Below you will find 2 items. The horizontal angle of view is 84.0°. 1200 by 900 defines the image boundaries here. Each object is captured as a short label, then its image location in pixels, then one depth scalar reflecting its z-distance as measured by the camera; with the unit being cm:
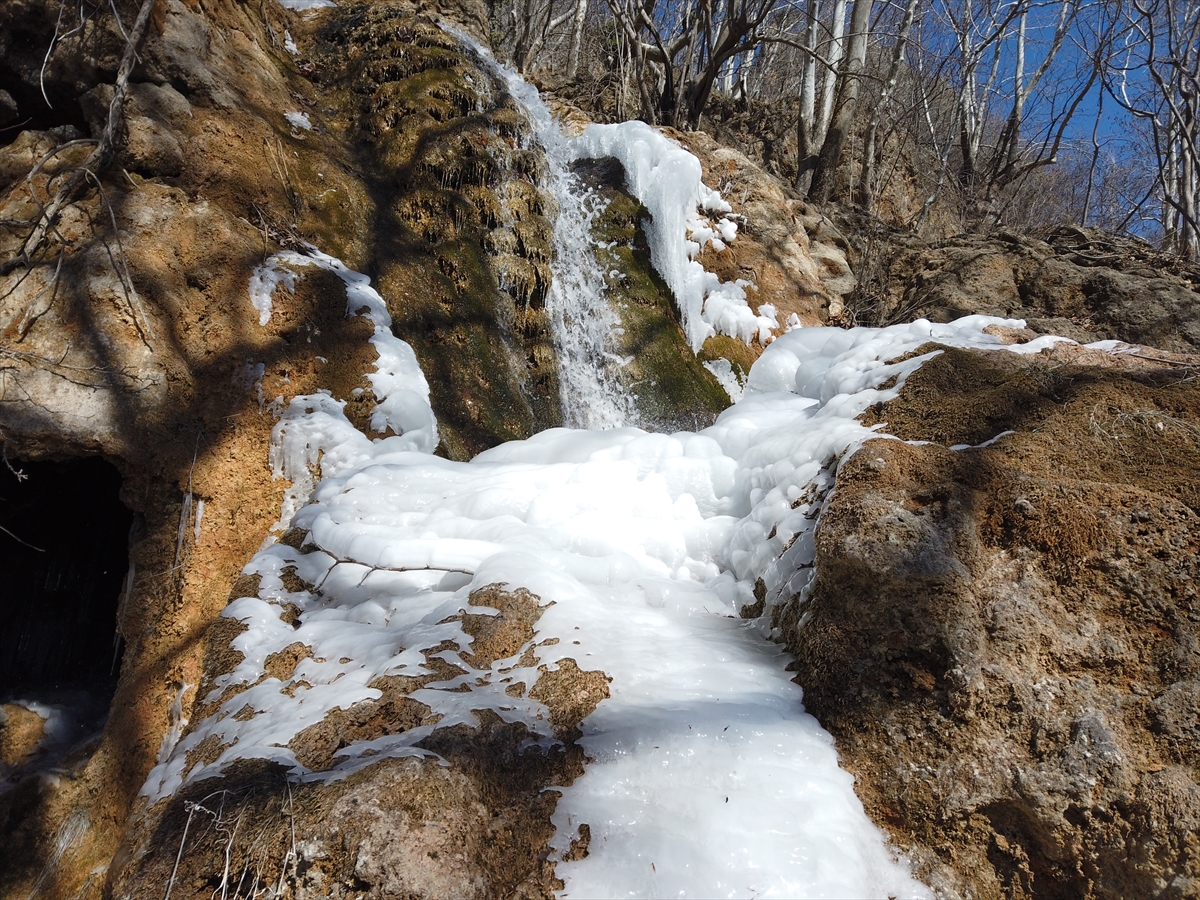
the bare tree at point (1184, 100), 840
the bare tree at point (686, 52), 798
